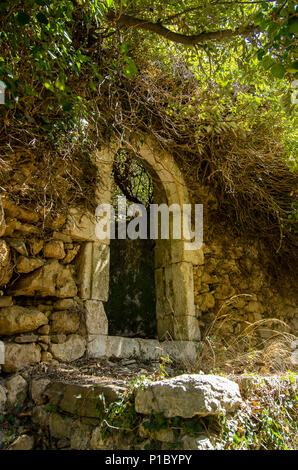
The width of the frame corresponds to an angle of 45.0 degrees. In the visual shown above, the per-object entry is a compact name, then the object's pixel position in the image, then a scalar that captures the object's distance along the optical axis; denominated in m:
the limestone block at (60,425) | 2.18
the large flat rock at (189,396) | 1.81
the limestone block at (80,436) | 2.07
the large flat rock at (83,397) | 2.10
